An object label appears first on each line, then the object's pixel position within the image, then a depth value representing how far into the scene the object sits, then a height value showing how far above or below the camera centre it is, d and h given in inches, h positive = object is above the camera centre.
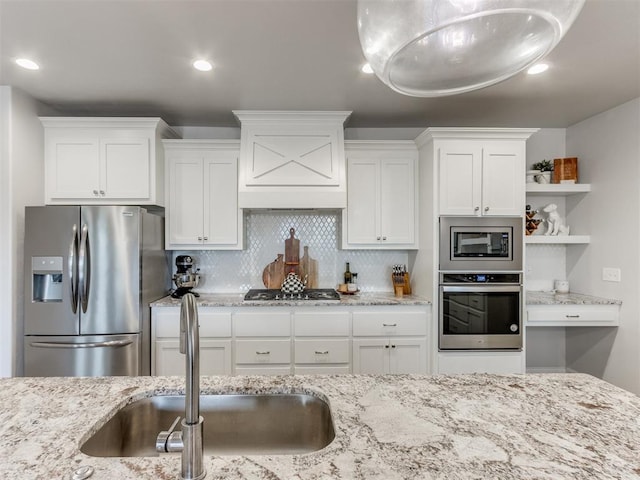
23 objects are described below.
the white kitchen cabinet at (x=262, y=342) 109.5 -32.0
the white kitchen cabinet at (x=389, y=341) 111.1 -32.2
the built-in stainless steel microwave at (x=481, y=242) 110.1 -0.4
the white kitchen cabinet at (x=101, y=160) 112.0 +26.1
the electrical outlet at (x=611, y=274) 116.0 -11.4
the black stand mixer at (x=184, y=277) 121.6 -12.8
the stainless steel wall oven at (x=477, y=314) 109.6 -23.2
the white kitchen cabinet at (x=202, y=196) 121.4 +15.7
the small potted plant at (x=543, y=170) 129.6 +26.8
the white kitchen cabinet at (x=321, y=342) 110.0 -32.3
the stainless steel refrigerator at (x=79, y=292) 98.4 -14.9
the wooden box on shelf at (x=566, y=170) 130.4 +26.8
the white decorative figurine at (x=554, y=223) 131.0 +6.7
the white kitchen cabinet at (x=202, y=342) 108.3 -31.8
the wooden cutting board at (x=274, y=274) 134.0 -12.9
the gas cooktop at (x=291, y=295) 114.1 -18.7
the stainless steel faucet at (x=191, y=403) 28.9 -13.7
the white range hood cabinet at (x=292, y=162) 117.5 +26.8
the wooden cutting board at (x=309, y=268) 135.0 -10.7
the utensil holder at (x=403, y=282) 127.2 -15.2
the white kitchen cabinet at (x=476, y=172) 110.6 +22.0
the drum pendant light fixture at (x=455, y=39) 29.2 +19.6
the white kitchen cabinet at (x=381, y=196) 124.0 +15.9
